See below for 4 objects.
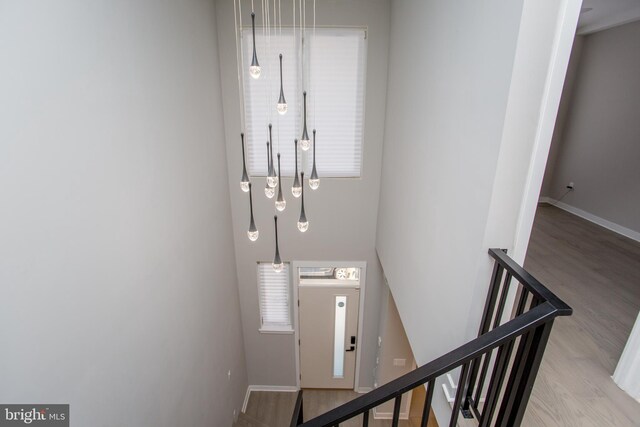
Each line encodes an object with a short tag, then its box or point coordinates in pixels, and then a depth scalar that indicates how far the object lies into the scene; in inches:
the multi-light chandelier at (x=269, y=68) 99.6
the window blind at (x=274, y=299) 194.5
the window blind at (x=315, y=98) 153.6
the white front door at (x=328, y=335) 198.4
